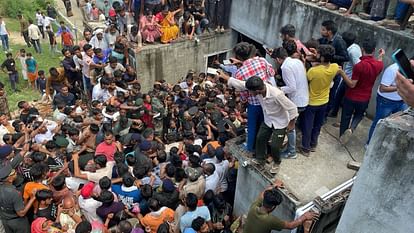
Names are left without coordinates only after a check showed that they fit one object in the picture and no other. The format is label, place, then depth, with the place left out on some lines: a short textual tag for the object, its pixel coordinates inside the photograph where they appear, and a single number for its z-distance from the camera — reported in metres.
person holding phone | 2.84
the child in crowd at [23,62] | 12.30
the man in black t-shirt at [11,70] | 12.07
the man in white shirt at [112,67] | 9.35
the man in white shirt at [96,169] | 5.70
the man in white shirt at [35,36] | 14.67
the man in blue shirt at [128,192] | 5.36
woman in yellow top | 11.03
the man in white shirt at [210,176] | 5.77
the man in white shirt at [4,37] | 14.73
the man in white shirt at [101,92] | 8.49
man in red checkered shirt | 4.94
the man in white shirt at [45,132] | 7.32
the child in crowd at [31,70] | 12.17
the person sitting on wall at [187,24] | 11.39
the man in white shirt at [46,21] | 15.77
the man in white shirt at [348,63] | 6.05
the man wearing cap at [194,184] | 5.39
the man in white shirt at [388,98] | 5.39
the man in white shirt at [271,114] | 4.54
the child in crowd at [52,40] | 15.21
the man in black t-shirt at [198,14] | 11.57
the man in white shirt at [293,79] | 4.92
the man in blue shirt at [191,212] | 4.91
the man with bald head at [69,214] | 5.12
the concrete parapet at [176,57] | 11.06
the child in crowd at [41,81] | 11.28
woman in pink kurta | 10.78
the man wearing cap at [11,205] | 5.36
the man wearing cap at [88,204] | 5.20
